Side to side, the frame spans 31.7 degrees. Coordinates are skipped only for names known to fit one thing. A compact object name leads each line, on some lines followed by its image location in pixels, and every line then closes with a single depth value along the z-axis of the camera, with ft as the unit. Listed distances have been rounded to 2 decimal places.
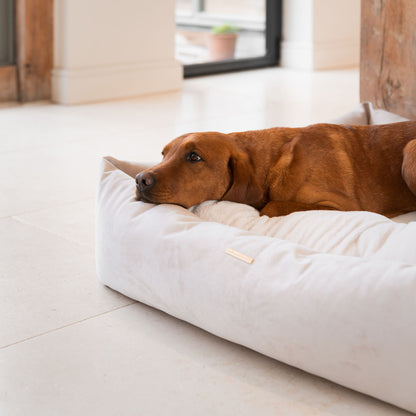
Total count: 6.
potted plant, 21.40
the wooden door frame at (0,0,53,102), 16.47
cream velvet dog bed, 5.06
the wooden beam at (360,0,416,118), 10.77
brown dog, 7.22
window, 20.39
